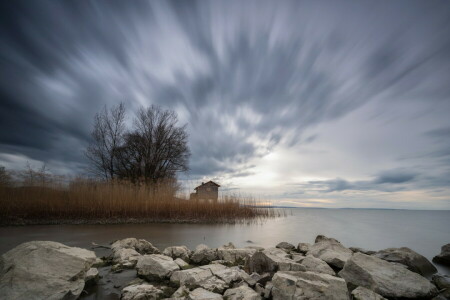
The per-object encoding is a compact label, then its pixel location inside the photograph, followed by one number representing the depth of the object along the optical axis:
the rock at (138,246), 4.28
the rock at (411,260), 3.81
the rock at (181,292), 2.17
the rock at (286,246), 5.17
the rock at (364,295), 2.17
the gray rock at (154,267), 2.76
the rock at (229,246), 4.49
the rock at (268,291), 2.25
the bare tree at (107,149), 19.81
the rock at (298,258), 3.33
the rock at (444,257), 4.71
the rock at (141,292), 2.16
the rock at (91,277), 2.64
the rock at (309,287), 2.01
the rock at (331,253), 3.46
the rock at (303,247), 4.70
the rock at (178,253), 3.89
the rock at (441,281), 2.87
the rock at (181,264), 3.18
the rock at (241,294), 2.09
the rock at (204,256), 3.70
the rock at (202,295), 2.05
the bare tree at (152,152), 20.86
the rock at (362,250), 4.96
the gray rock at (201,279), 2.35
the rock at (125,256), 3.28
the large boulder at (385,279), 2.56
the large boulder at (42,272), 2.08
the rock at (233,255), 3.69
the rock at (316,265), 3.03
